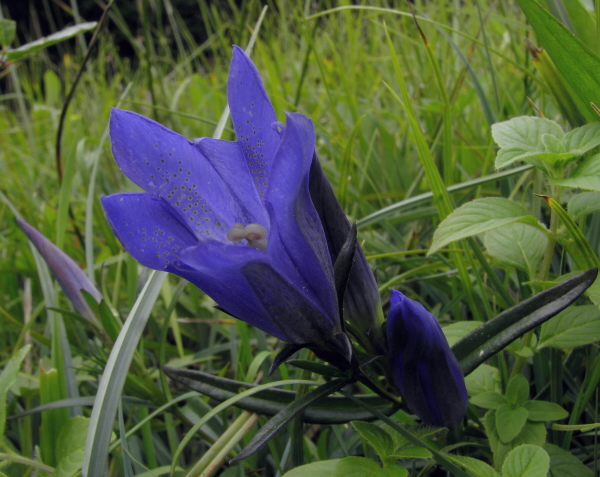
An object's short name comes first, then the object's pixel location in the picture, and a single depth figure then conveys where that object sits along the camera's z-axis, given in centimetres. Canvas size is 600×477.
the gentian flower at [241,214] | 11
